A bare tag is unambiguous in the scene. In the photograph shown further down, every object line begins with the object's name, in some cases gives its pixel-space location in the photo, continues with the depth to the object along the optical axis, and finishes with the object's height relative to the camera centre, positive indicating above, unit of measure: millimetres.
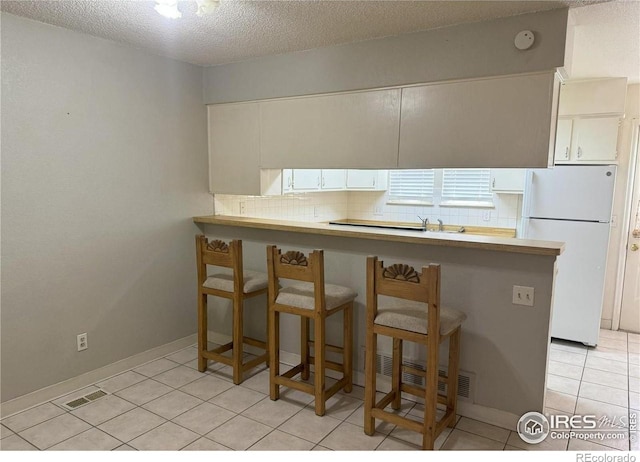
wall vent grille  2762 -1298
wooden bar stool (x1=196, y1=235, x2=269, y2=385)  3127 -823
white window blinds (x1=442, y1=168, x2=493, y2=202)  4973 -96
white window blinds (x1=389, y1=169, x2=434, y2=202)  5340 -110
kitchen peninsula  2527 -750
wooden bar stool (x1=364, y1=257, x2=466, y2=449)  2261 -813
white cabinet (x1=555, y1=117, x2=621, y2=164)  3984 +339
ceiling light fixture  1875 +716
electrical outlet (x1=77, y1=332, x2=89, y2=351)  3088 -1181
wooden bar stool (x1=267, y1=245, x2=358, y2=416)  2705 -833
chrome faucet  5183 -544
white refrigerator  3828 -450
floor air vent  2866 -1496
